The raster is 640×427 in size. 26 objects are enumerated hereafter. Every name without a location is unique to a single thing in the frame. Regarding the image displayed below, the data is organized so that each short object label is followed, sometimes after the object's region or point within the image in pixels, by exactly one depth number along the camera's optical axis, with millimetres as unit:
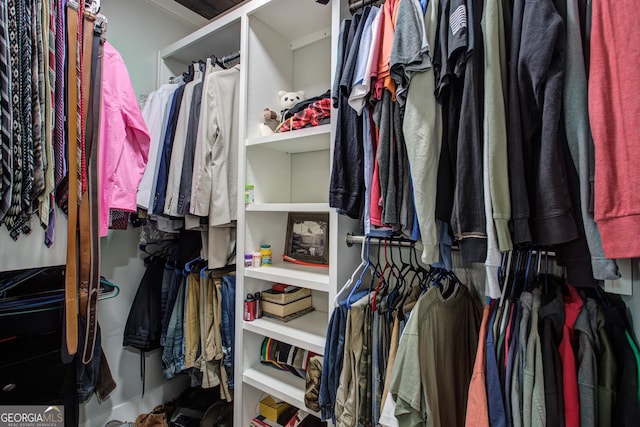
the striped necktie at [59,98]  773
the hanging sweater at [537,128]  615
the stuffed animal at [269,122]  1387
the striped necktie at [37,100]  715
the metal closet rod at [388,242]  864
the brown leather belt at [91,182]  840
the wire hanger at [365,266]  1044
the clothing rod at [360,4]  1072
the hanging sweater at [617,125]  534
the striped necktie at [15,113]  678
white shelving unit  1188
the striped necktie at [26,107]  698
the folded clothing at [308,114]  1192
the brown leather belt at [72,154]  773
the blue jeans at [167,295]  1590
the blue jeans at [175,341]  1555
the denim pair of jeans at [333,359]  1009
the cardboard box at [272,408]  1400
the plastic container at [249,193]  1356
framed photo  1478
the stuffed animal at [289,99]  1438
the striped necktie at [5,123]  655
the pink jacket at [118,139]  1124
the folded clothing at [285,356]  1310
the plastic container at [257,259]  1379
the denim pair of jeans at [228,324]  1419
